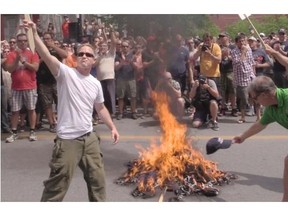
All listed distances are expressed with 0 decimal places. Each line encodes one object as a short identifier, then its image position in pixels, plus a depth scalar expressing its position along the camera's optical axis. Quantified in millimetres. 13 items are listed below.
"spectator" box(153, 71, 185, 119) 8177
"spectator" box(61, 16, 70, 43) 13594
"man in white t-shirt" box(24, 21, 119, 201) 4180
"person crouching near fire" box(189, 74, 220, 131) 9125
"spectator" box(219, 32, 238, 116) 10406
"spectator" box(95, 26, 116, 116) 9844
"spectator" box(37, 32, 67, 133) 8836
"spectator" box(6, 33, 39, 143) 8219
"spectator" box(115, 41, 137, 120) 10281
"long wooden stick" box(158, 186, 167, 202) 5020
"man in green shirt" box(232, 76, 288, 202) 4266
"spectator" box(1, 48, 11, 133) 8695
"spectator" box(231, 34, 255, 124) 9703
